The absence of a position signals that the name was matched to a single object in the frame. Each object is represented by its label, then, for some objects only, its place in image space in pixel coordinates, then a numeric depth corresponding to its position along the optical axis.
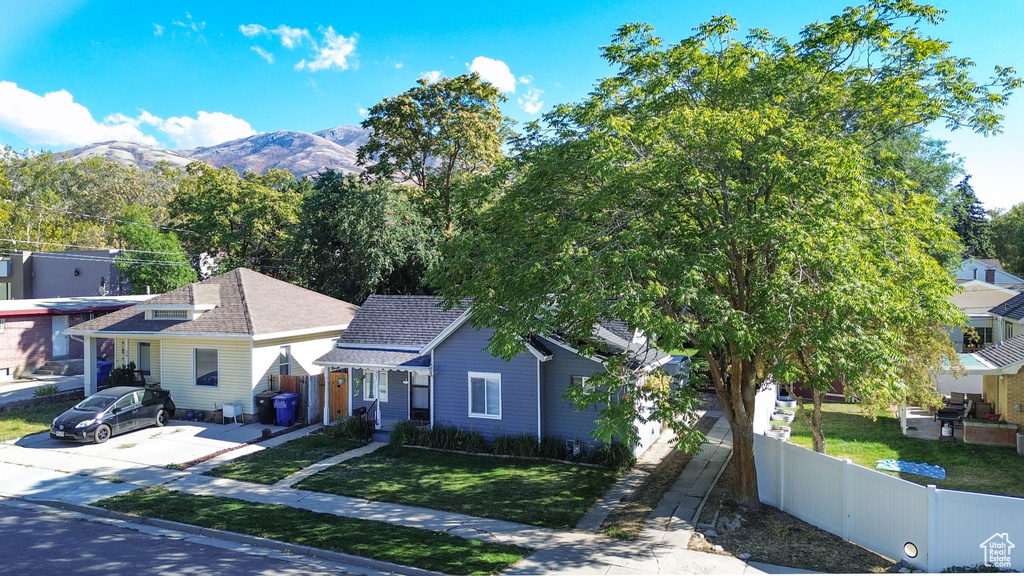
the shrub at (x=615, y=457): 16.44
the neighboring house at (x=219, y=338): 21.86
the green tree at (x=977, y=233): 63.59
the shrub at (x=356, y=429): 19.59
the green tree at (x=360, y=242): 33.03
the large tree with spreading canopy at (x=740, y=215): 10.59
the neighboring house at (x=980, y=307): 30.65
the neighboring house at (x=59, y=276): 41.72
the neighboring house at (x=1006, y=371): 18.33
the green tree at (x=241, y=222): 41.38
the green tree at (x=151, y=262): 38.69
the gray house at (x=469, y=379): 17.73
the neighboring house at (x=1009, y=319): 24.03
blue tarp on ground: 15.19
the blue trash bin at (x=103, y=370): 27.36
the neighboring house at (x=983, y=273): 47.59
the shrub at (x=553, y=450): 17.27
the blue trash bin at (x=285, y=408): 21.19
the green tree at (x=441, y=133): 35.69
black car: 18.69
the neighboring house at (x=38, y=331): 29.47
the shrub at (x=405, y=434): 18.73
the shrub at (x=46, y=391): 24.67
